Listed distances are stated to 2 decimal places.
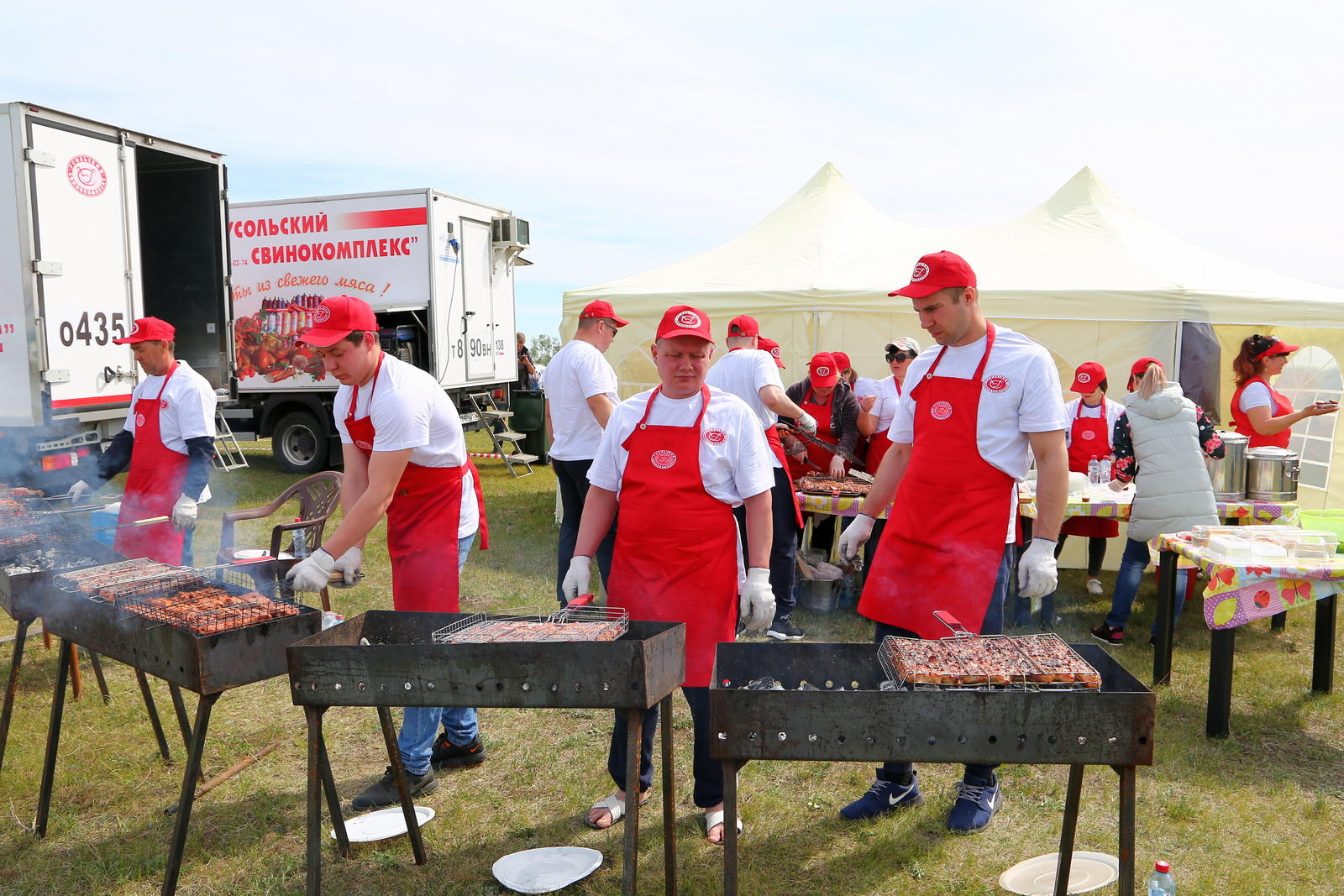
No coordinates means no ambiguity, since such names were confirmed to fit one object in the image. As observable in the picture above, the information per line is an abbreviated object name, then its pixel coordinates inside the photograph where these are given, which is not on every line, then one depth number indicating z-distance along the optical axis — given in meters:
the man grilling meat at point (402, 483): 3.22
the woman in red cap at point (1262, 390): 6.23
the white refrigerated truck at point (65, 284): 6.18
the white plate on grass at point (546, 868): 3.08
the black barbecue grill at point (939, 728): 2.28
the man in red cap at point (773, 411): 5.53
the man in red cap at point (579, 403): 4.97
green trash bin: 13.13
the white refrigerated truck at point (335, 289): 11.01
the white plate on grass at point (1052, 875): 3.01
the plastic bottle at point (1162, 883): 2.68
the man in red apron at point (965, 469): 3.07
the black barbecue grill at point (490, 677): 2.51
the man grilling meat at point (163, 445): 4.74
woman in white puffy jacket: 5.33
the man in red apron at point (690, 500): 3.06
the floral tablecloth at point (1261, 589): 4.27
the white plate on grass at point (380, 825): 3.37
